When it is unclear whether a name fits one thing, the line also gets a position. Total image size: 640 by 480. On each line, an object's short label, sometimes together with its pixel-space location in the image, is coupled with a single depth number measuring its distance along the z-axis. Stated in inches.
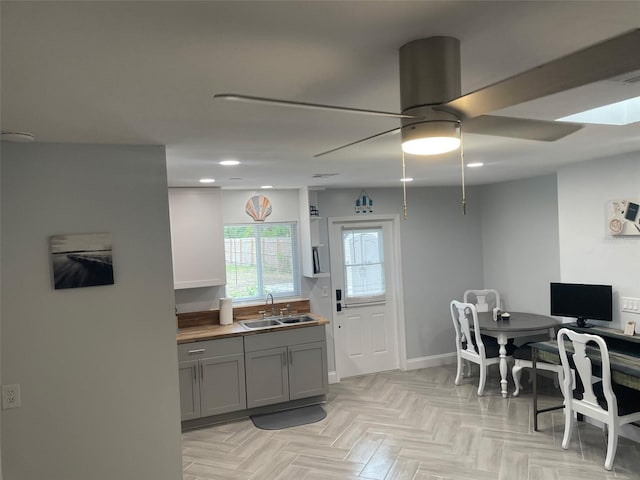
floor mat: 181.8
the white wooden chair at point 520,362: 195.6
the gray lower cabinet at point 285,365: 189.2
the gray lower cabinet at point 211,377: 178.9
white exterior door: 235.1
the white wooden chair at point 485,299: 242.1
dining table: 196.5
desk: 132.2
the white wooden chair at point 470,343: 205.5
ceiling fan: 36.0
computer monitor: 159.8
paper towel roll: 201.9
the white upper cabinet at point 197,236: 186.9
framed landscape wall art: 94.1
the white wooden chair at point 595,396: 134.9
